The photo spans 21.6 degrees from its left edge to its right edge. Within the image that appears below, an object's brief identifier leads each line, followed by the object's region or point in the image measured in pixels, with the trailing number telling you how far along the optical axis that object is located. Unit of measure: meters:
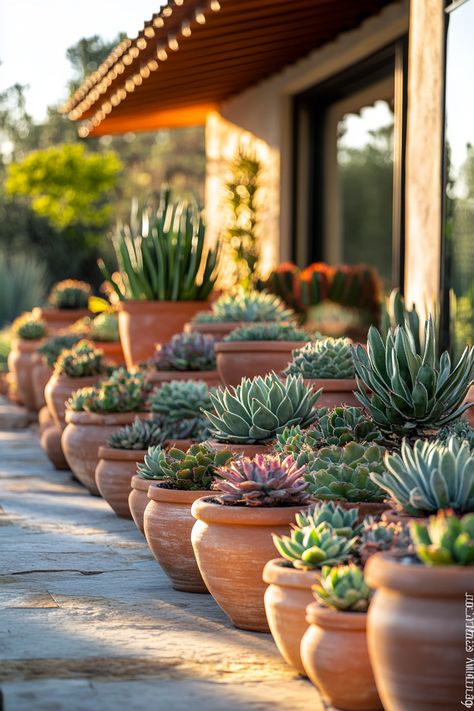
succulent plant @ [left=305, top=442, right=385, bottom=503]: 4.40
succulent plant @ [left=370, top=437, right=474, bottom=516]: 3.71
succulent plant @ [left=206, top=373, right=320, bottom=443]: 5.29
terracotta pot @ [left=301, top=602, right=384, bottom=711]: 3.45
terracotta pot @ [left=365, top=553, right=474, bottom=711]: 3.02
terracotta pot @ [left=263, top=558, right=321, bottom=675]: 3.72
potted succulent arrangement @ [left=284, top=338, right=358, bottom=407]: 5.93
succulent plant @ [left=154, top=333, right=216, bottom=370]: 7.59
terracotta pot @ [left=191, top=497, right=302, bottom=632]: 4.22
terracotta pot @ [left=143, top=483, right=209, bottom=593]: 4.93
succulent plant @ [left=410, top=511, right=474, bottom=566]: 3.14
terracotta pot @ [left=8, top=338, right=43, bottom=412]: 12.59
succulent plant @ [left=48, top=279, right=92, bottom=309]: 14.05
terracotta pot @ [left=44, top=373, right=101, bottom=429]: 8.73
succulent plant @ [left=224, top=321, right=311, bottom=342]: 6.98
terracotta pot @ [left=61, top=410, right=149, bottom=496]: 7.40
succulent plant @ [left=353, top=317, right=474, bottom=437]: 5.08
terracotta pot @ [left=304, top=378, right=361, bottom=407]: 5.91
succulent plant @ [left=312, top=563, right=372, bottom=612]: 3.51
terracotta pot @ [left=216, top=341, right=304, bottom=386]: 6.83
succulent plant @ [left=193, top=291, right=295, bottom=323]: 7.89
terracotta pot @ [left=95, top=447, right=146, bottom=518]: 6.60
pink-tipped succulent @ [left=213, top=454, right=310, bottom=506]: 4.29
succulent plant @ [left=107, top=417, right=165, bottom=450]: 6.60
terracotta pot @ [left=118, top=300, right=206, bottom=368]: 9.33
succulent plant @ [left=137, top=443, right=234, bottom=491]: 5.03
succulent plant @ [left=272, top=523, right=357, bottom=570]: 3.74
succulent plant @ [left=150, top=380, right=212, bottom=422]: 6.81
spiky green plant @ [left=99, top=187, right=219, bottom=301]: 9.71
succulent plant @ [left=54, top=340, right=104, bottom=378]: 8.77
